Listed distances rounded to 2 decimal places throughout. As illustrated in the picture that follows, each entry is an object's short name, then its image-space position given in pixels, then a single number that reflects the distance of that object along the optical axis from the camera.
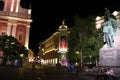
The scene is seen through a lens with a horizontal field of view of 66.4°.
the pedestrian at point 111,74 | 6.04
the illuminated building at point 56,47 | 34.02
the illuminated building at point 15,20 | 25.24
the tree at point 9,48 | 19.99
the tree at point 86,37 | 18.14
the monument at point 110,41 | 7.14
